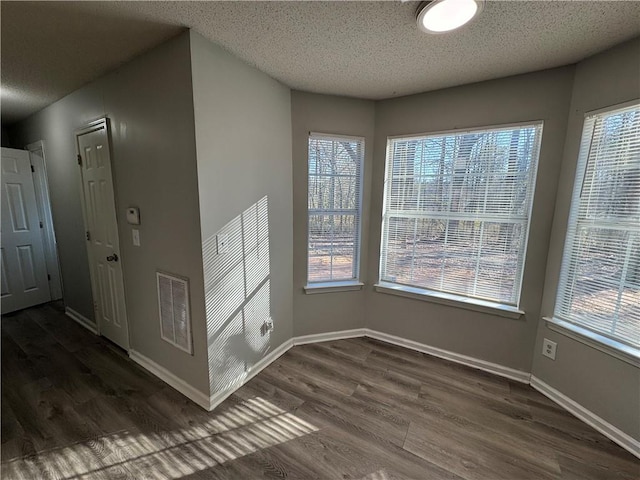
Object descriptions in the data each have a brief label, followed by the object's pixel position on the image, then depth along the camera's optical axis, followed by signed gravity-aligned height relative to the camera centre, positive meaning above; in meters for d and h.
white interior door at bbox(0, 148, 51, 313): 2.96 -0.51
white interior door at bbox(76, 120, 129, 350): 2.13 -0.33
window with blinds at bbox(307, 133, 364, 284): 2.40 -0.06
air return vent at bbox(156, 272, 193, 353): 1.77 -0.79
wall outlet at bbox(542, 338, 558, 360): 1.88 -1.05
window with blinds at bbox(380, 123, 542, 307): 2.00 -0.07
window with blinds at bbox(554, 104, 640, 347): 1.52 -0.17
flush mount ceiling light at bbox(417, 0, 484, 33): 1.18 +0.89
